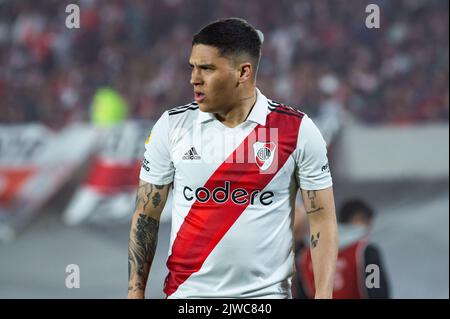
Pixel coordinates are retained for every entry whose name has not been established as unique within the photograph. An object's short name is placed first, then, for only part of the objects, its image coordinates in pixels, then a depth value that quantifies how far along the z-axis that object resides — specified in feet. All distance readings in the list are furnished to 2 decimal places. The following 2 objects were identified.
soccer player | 20.97
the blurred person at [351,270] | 32.97
